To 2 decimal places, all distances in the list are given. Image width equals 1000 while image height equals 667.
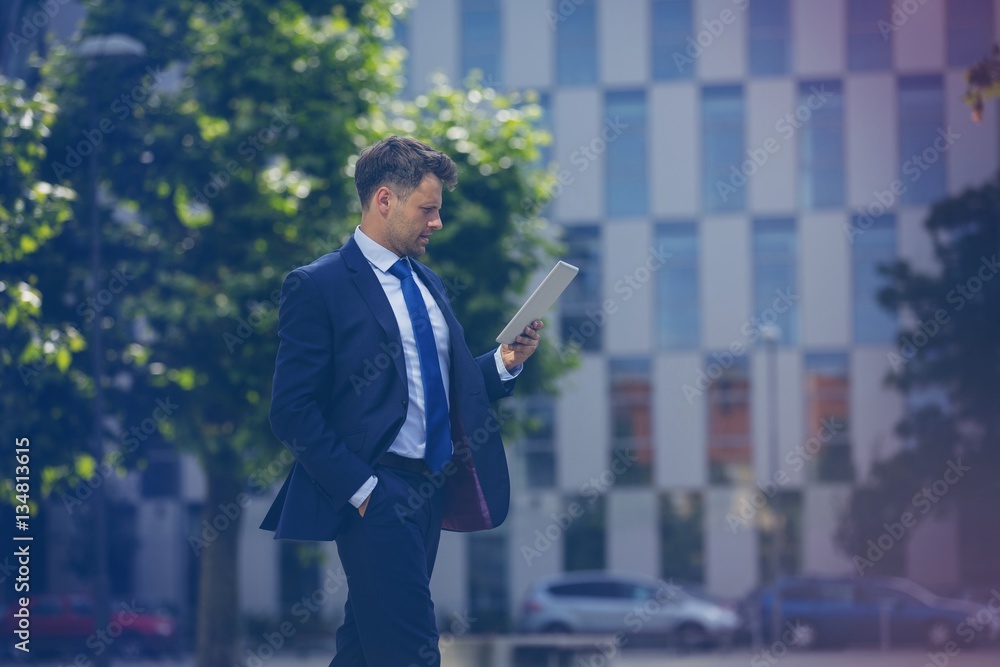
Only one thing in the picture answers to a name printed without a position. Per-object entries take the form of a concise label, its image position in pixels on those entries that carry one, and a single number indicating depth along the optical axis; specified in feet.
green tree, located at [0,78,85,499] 35.99
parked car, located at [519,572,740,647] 97.45
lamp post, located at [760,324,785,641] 113.39
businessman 11.81
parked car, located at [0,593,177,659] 100.53
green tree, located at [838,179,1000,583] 101.91
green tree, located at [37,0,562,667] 49.96
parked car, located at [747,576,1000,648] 90.74
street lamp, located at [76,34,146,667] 44.90
